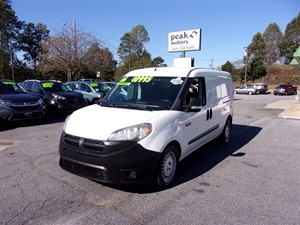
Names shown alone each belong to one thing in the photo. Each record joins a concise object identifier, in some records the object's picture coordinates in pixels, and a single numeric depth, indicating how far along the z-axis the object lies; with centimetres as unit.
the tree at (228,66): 6912
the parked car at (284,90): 3650
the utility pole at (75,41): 3359
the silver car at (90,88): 1463
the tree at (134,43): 7825
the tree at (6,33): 4272
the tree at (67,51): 3409
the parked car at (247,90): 3830
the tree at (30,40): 5428
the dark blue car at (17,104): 867
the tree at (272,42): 7575
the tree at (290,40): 7300
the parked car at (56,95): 1129
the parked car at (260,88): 3853
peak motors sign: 1945
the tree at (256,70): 5879
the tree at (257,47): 6969
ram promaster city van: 359
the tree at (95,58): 3488
